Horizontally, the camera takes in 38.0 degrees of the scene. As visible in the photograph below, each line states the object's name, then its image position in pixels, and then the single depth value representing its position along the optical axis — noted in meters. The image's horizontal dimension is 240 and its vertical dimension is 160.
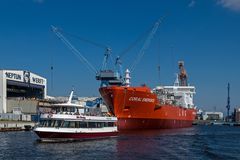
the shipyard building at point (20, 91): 104.69
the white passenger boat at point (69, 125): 50.27
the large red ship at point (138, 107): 77.81
